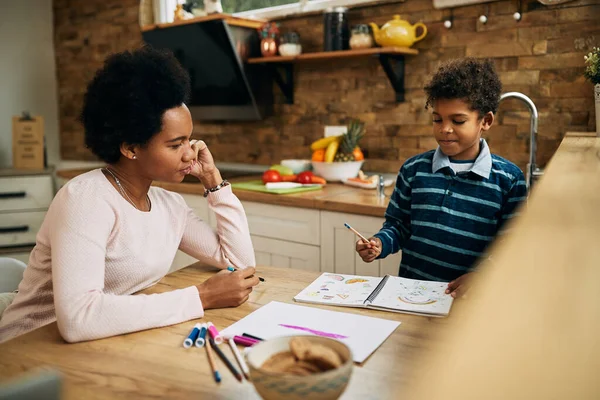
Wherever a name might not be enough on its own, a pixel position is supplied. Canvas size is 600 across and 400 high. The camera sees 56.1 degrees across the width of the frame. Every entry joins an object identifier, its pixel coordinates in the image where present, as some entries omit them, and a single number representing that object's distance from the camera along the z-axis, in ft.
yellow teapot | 8.90
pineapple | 9.64
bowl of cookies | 2.10
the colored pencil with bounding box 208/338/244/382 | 2.95
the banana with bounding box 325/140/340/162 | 9.75
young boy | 5.41
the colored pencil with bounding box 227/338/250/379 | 3.00
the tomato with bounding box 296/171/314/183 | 9.52
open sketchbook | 3.94
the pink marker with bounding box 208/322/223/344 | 3.45
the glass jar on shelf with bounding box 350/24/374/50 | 9.29
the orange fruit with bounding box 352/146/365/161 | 9.73
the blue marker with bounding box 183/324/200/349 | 3.40
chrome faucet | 6.86
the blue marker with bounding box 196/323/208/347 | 3.41
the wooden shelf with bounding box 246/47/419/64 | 8.95
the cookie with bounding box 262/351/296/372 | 2.39
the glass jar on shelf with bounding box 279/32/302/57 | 10.25
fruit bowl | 9.66
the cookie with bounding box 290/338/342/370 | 2.34
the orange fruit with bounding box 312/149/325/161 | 9.93
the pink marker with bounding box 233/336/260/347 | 3.36
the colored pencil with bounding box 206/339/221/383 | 2.94
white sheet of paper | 3.42
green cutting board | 8.82
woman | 3.66
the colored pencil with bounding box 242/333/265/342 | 3.43
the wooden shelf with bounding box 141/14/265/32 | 10.23
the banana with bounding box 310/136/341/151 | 9.85
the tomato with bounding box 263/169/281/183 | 9.57
